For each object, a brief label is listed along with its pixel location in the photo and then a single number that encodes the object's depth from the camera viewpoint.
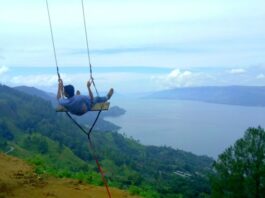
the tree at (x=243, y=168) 11.30
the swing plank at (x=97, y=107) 4.95
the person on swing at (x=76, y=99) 4.97
